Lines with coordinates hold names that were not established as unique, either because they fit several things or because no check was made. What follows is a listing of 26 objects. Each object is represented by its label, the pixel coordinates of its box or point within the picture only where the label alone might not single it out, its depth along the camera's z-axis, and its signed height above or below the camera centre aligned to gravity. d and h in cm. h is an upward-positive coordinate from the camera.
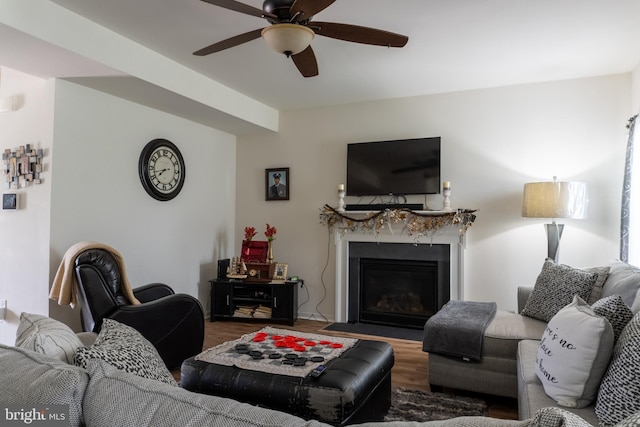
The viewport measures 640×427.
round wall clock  414 +56
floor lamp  354 +23
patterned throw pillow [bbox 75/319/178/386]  111 -37
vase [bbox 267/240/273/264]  491 -34
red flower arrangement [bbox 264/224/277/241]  491 -9
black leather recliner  284 -62
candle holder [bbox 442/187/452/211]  431 +30
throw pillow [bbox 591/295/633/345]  171 -35
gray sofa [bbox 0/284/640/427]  72 -34
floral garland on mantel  427 +6
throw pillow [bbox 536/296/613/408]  159 -51
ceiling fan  206 +105
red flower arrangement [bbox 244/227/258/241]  497 -10
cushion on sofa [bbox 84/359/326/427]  73 -34
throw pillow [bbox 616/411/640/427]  62 -29
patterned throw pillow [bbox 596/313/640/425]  132 -51
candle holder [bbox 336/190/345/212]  470 +29
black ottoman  193 -79
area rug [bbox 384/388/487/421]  250 -112
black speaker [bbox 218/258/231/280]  489 -51
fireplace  434 -29
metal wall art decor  338 +45
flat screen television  448 +65
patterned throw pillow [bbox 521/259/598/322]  281 -42
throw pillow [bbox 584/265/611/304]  274 -37
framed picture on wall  521 +51
